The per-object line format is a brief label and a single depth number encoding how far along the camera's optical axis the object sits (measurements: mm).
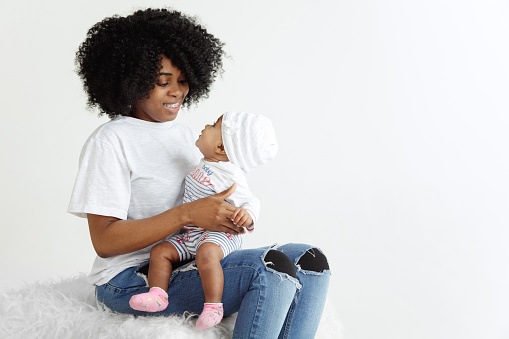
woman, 1909
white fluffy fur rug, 1886
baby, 1958
